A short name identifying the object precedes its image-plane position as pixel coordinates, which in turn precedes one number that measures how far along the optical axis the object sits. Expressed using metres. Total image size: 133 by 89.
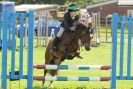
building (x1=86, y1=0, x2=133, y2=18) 71.94
